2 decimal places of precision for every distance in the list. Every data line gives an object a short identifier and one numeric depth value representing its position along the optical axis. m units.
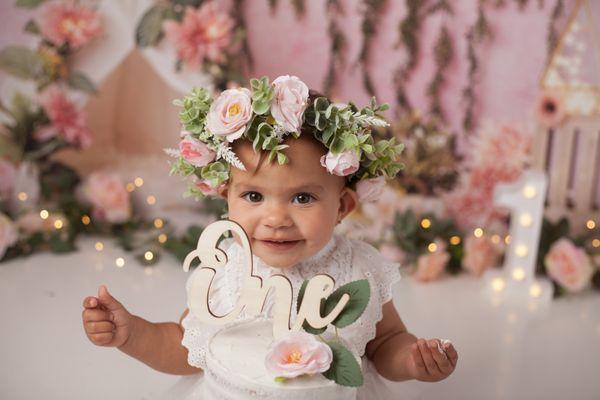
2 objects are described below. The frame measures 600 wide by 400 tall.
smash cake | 1.22
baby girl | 1.30
